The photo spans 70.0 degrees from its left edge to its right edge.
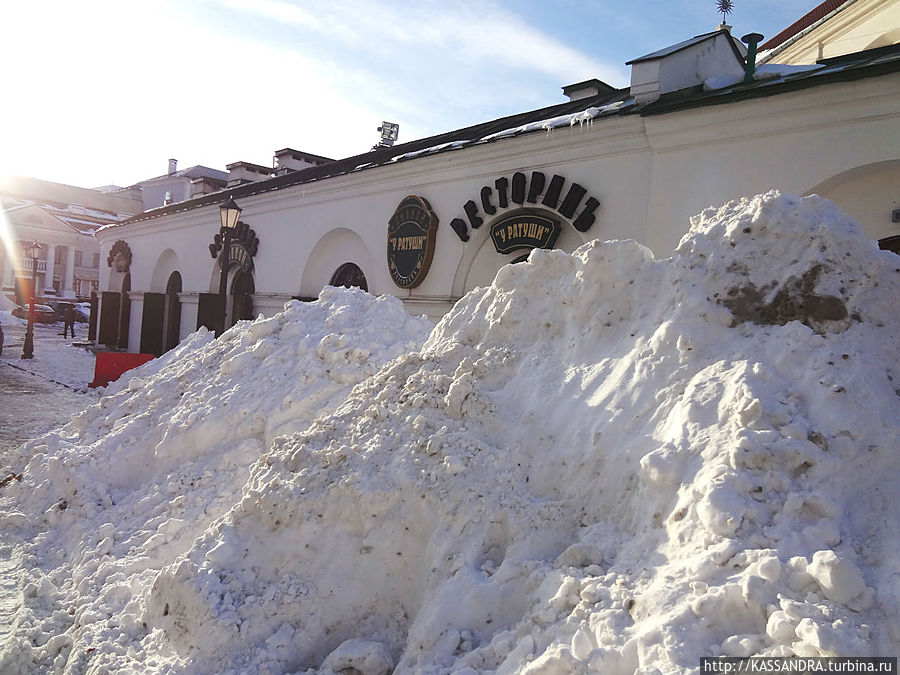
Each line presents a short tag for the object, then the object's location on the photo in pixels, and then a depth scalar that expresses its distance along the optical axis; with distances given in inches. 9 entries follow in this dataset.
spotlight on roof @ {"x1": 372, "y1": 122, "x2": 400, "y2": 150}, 646.5
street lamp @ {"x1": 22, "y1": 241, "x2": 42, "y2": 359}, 736.5
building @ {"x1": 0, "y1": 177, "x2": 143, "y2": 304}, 1673.2
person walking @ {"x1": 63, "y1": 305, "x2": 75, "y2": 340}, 1106.7
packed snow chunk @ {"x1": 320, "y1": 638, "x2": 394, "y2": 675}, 109.3
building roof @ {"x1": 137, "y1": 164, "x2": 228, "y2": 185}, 1213.1
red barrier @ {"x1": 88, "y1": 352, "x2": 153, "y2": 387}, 519.0
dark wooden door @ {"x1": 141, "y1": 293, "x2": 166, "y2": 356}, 733.3
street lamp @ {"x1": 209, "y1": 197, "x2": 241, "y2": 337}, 442.3
